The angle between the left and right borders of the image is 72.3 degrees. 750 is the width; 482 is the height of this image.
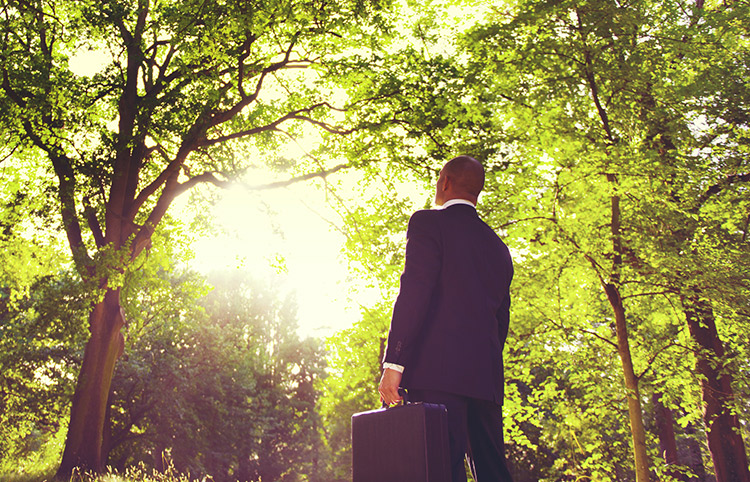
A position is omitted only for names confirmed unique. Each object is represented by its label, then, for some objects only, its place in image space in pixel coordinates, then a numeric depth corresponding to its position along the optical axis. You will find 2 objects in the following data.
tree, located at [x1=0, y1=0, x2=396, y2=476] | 11.27
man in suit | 2.82
